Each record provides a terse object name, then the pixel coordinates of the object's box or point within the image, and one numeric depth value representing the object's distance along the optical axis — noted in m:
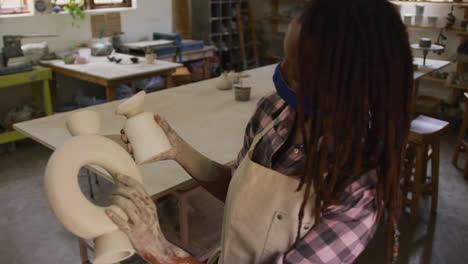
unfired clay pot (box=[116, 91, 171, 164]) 1.18
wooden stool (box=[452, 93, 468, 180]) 3.81
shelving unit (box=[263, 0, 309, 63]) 6.96
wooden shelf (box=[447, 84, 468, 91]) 4.87
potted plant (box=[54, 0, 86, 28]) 4.80
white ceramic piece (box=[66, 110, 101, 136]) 1.06
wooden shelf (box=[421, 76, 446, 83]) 5.29
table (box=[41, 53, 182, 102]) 3.97
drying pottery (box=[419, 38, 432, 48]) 4.37
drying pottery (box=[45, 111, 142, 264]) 0.91
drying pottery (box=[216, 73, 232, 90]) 3.21
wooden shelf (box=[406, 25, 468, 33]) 4.85
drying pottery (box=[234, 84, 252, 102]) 2.94
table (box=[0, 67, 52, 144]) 4.05
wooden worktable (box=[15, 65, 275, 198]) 1.89
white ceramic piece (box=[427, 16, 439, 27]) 5.18
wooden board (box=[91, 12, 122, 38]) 5.21
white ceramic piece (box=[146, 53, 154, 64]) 4.48
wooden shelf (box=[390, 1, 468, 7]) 4.80
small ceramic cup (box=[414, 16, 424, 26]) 5.30
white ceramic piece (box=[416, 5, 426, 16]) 5.29
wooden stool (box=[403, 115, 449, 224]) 2.98
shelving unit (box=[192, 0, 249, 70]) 6.50
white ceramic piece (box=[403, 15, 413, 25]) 5.31
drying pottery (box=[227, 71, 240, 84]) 3.30
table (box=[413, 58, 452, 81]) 4.07
